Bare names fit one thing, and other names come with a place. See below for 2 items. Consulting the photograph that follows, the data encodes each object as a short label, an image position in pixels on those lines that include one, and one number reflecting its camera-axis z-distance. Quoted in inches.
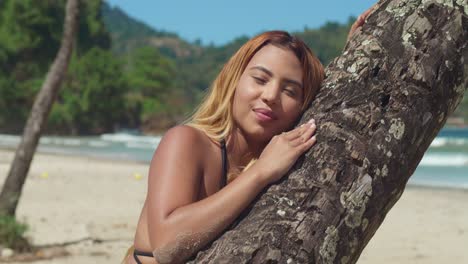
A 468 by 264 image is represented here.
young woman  71.4
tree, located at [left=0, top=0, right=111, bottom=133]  2331.4
